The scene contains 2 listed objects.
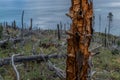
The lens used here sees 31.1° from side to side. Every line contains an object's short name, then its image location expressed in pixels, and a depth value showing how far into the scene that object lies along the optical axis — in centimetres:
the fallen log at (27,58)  627
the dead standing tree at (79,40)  281
